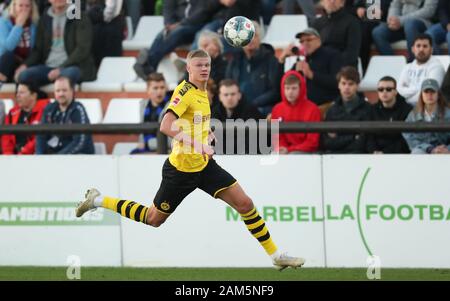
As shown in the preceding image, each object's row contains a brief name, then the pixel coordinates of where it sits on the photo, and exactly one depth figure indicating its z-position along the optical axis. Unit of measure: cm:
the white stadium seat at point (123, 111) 1379
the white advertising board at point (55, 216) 1173
